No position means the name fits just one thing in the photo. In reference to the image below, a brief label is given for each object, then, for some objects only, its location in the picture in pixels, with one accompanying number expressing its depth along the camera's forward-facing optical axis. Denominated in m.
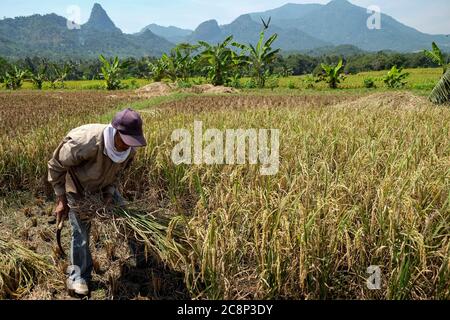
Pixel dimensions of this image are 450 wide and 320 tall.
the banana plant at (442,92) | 7.92
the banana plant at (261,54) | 16.58
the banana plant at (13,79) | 22.72
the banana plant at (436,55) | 14.64
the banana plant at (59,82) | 24.36
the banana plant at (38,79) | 23.57
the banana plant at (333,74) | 17.50
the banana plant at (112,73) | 20.30
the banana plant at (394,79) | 17.27
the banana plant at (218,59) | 17.00
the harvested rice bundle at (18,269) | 2.33
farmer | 2.15
